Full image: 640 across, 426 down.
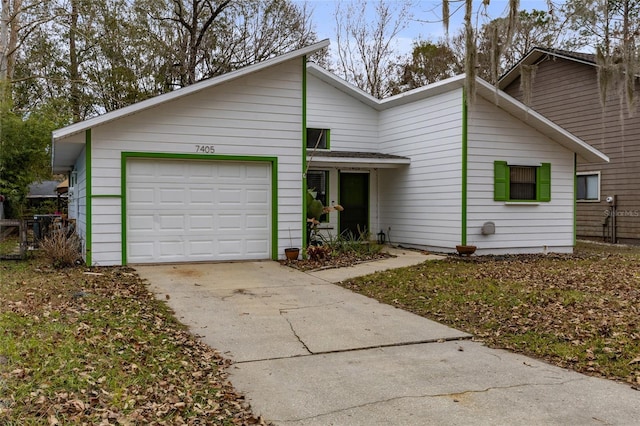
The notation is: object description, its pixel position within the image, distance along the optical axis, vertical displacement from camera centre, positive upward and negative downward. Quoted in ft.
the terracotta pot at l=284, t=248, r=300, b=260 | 35.27 -3.18
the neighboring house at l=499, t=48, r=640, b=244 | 50.06 +6.96
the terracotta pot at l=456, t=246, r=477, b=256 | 37.96 -3.17
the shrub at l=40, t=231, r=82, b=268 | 31.14 -2.76
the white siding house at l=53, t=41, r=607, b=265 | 32.32 +2.80
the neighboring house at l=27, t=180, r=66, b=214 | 79.56 +1.52
